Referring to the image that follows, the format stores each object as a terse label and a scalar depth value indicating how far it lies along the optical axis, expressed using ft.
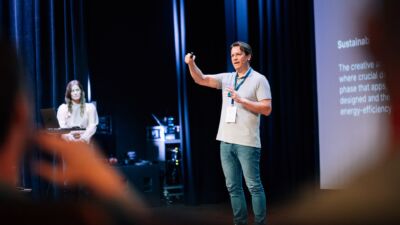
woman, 32.77
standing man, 21.73
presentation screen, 26.94
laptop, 30.79
